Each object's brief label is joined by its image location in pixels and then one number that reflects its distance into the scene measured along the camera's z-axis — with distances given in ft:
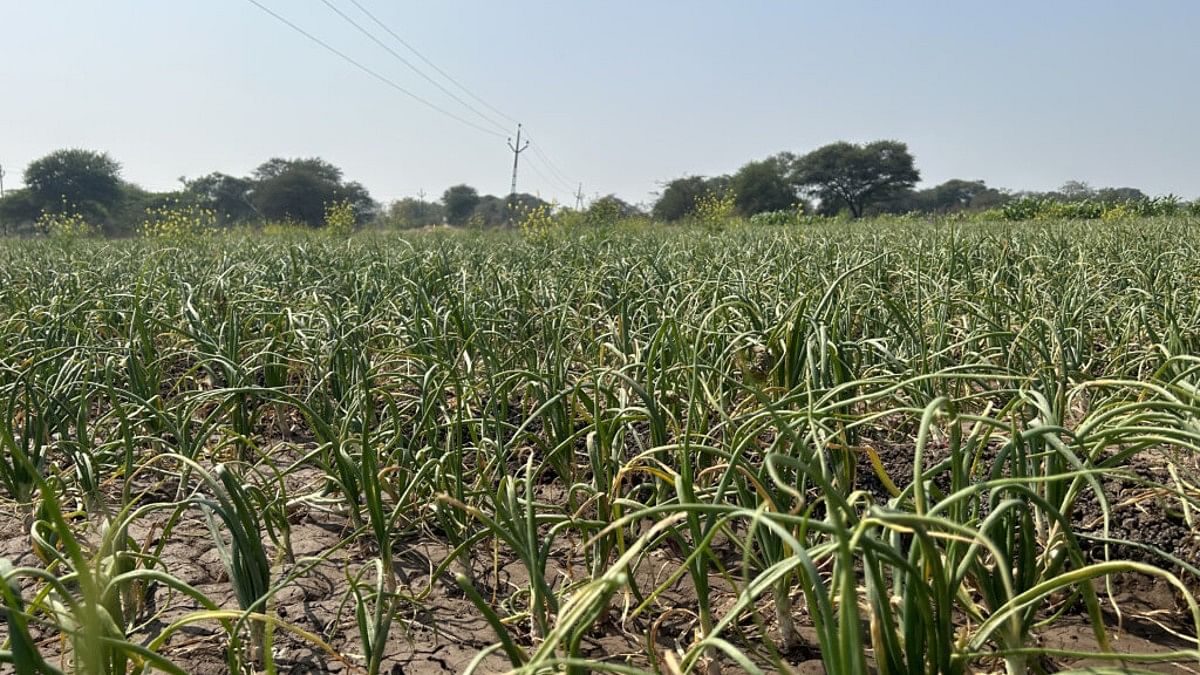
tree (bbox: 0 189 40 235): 159.63
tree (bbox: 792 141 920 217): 193.36
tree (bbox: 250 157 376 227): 164.86
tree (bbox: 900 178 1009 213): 214.07
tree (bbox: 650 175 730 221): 169.17
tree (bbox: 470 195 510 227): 190.94
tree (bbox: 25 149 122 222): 155.74
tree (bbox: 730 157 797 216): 188.75
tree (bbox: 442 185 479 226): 210.59
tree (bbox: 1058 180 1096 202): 187.25
